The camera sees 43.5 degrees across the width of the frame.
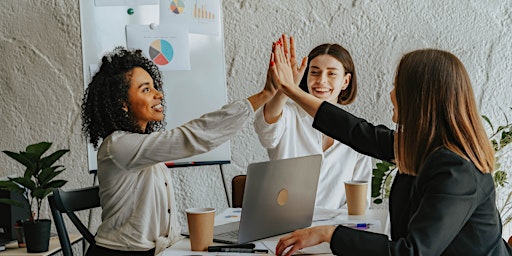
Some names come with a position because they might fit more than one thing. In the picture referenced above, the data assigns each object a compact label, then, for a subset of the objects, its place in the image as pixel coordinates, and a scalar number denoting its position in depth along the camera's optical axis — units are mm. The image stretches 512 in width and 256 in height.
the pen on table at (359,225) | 1783
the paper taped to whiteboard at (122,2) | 3212
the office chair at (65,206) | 2143
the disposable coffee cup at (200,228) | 1525
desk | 1520
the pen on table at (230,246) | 1521
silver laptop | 1576
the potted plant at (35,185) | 2592
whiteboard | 3213
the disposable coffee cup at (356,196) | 1964
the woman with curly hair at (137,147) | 1844
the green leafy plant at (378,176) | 2793
